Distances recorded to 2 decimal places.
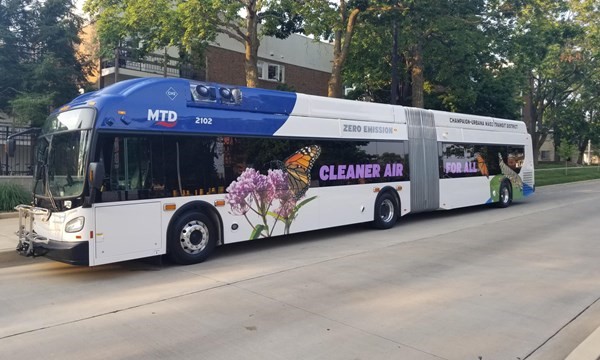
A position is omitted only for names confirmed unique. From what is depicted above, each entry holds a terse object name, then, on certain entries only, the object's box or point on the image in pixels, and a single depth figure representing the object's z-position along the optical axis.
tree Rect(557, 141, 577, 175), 56.72
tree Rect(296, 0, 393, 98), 16.69
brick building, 23.00
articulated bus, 7.25
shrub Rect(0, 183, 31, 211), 13.43
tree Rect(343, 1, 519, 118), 18.80
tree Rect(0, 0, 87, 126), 17.66
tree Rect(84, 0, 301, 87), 14.87
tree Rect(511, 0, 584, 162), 19.16
